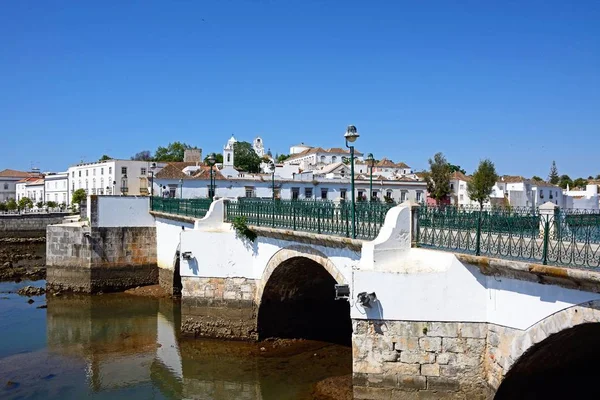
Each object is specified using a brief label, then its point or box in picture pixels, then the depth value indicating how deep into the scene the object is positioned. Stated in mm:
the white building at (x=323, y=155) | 78938
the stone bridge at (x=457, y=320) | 7844
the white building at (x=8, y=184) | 93000
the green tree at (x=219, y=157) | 82300
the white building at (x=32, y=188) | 81875
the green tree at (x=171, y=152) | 85062
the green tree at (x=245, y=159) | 73125
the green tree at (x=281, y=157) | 107450
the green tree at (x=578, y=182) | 88312
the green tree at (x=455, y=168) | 95938
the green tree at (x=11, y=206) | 67162
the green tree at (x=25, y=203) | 70188
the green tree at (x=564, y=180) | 89344
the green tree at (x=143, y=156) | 95044
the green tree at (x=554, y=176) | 94769
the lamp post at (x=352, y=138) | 11125
